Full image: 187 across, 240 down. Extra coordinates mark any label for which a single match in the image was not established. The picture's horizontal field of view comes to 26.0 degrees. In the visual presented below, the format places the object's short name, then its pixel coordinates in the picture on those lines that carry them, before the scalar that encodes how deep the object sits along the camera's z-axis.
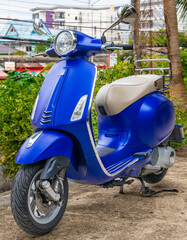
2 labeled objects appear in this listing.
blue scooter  2.53
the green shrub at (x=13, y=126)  4.00
